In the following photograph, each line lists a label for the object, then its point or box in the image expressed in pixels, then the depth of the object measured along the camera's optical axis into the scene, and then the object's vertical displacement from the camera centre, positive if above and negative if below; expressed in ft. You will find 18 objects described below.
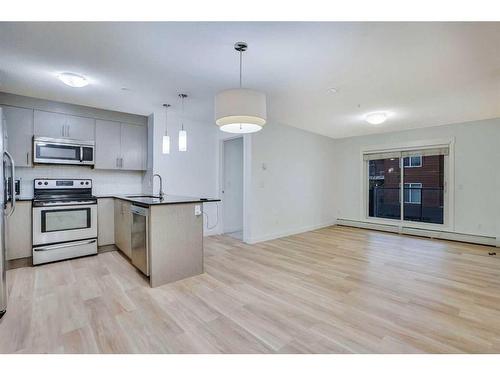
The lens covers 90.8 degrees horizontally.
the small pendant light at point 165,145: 11.37 +1.89
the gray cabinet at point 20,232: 10.88 -2.09
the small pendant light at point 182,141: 10.43 +1.91
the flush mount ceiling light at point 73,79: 9.13 +4.02
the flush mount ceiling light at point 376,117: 13.91 +3.94
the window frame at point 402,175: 16.61 +0.23
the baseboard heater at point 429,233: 15.33 -3.30
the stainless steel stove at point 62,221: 11.19 -1.70
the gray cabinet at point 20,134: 11.40 +2.45
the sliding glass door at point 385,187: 19.81 -0.07
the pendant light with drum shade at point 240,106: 7.06 +2.32
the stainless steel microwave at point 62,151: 11.98 +1.77
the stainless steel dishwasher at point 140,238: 9.29 -2.10
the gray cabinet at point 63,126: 12.12 +3.09
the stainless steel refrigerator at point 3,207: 7.18 -0.67
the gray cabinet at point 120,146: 13.83 +2.35
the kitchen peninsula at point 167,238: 9.09 -2.06
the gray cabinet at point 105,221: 13.21 -1.94
